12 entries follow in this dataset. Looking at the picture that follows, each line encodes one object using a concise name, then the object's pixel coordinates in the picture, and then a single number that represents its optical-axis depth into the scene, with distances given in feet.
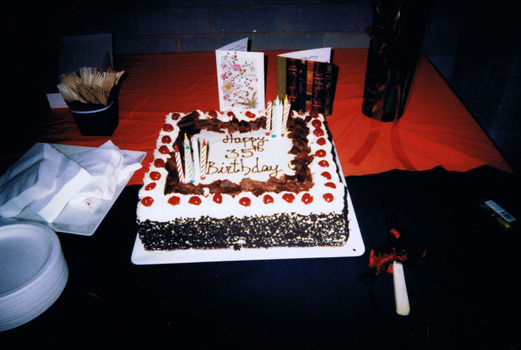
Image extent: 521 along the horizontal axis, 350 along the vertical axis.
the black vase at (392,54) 4.64
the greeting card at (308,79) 5.19
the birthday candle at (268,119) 4.78
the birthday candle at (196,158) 4.04
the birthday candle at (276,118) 4.69
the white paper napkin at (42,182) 3.78
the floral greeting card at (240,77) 5.42
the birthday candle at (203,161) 4.09
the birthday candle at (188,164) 3.88
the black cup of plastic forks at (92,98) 5.17
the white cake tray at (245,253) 3.71
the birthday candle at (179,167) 3.94
